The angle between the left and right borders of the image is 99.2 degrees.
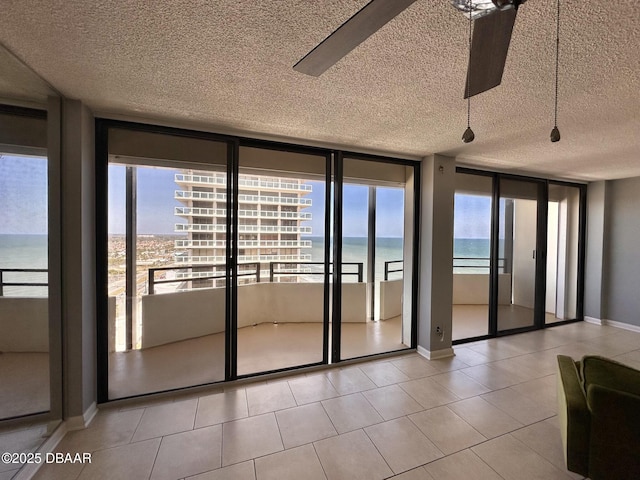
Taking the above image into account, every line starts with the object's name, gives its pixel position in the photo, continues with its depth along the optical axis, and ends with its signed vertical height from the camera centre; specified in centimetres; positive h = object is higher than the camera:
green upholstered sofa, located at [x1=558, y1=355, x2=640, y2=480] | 142 -100
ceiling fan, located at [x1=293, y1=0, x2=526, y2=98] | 81 +68
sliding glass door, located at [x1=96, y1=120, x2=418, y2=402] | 244 -9
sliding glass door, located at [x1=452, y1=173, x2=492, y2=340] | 409 +13
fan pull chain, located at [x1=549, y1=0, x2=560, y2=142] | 113 +94
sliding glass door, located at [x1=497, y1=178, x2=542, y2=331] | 424 -29
